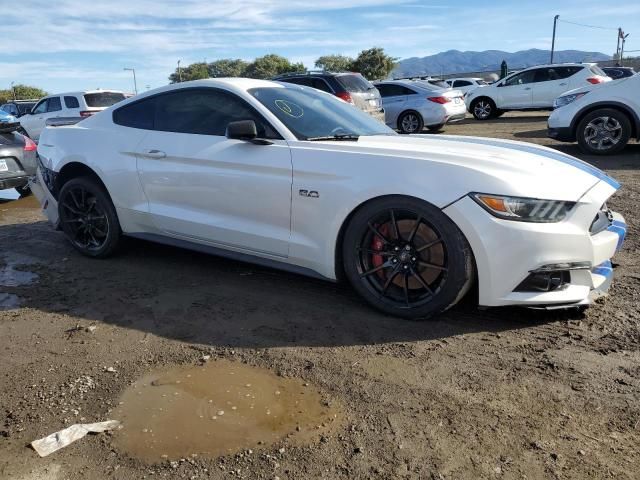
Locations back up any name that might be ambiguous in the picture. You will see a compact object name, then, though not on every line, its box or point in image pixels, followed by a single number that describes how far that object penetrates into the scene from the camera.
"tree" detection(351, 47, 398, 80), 61.17
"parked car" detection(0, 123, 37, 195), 8.05
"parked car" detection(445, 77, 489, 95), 25.86
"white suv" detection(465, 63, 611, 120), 17.77
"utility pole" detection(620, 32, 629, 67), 47.58
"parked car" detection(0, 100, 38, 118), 23.10
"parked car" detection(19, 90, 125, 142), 15.47
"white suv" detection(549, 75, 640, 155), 9.22
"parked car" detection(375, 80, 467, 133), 15.24
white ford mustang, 3.30
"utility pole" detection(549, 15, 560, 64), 55.62
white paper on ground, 2.48
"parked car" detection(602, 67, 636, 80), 24.67
